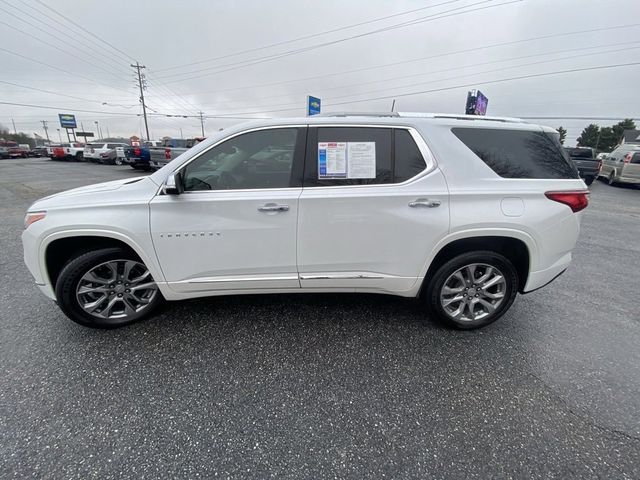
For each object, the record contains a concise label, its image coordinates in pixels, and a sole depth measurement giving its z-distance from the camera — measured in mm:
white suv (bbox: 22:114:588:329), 2428
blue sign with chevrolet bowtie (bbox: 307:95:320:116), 13273
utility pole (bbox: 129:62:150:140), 43469
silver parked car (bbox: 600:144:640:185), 13219
